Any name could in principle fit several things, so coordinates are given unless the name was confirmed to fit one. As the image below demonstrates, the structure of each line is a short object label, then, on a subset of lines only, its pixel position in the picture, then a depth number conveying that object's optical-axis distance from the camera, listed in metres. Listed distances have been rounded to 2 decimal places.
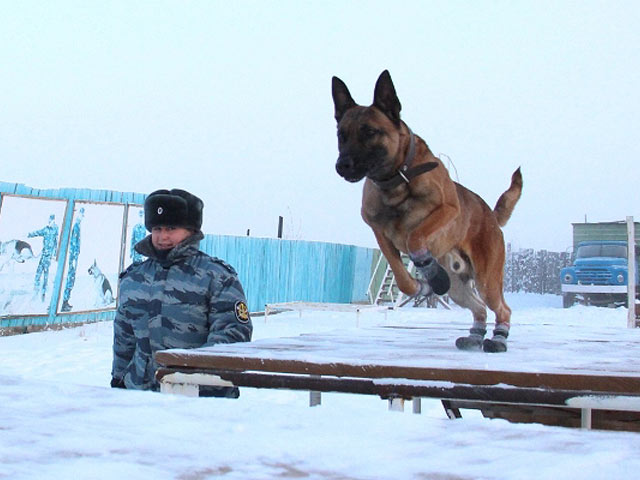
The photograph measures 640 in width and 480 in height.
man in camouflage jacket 3.56
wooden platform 2.49
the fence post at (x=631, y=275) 11.02
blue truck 19.36
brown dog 3.15
